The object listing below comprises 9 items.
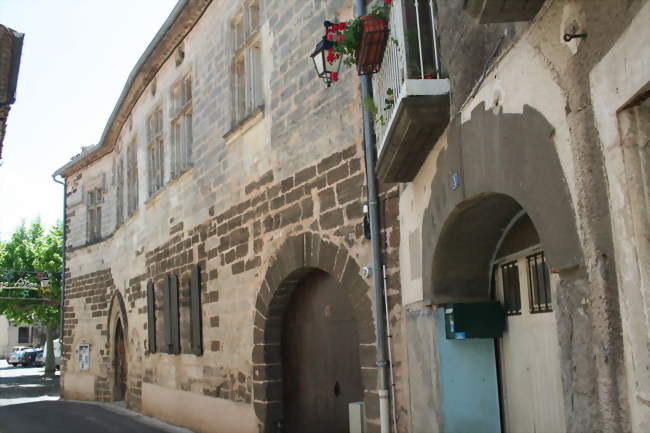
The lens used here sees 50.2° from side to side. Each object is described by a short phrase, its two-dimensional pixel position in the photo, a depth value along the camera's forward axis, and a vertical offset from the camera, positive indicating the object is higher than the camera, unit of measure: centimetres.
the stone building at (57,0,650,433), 251 +68
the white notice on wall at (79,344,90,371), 1736 -39
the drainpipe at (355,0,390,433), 541 +56
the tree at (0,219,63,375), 2458 +245
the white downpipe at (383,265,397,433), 538 -29
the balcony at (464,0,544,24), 278 +125
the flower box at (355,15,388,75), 485 +199
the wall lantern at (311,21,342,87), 578 +228
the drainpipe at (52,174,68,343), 1911 +333
